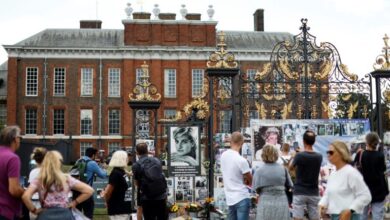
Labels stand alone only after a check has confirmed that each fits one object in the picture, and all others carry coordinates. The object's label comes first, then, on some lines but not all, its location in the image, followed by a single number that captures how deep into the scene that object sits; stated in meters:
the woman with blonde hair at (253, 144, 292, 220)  7.71
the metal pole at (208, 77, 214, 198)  13.32
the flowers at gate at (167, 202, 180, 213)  12.76
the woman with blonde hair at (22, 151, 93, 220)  6.23
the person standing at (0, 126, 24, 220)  6.31
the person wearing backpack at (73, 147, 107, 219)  10.59
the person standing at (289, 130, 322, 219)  8.38
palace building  45.84
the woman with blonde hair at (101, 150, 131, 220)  8.92
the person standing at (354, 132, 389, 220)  8.33
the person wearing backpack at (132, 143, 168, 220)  9.34
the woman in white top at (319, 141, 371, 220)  6.45
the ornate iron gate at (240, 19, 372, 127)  14.36
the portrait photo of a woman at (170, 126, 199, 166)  13.91
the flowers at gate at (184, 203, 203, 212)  12.34
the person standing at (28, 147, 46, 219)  7.20
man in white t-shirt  8.55
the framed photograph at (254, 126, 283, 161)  13.59
